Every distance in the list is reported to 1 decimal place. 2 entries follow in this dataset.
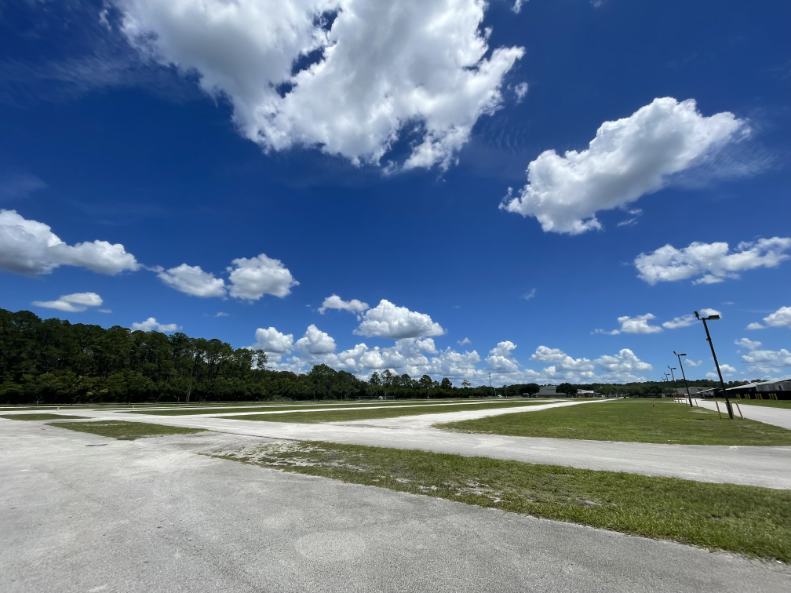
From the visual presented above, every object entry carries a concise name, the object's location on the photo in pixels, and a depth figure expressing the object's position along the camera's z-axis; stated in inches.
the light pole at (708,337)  1063.4
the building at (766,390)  3070.9
